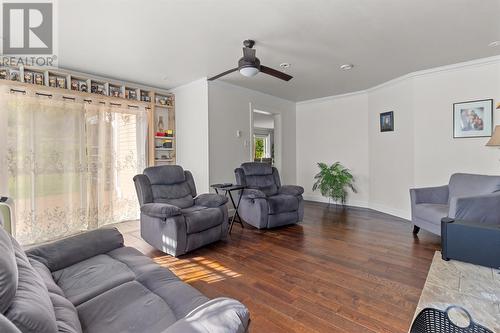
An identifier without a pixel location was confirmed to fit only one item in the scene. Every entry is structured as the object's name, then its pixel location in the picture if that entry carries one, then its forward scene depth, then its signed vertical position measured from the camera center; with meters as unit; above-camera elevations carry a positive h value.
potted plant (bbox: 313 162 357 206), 5.32 -0.39
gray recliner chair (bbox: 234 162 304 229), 3.78 -0.54
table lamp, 3.01 +0.29
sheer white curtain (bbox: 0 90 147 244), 3.23 +0.05
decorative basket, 1.07 -0.71
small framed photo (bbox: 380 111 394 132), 4.65 +0.79
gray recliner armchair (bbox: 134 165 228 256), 2.77 -0.57
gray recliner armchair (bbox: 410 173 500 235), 2.73 -0.47
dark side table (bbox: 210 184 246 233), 3.81 -0.36
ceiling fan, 2.71 +1.09
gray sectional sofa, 0.80 -0.64
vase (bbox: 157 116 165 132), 4.87 +0.78
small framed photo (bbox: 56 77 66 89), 3.69 +1.22
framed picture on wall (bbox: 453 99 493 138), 3.60 +0.65
